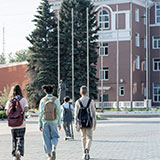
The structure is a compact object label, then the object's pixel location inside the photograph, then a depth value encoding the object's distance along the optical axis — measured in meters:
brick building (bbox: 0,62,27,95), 66.50
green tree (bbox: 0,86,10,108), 59.44
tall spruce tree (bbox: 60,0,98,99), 54.03
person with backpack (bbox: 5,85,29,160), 12.33
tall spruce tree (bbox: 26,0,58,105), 54.77
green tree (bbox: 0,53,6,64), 120.06
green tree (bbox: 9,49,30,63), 117.38
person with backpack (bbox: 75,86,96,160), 13.91
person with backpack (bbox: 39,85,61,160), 12.44
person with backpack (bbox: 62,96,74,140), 20.45
